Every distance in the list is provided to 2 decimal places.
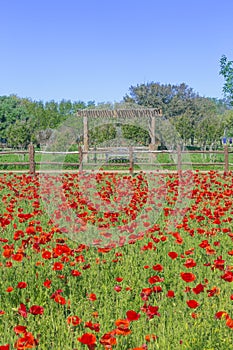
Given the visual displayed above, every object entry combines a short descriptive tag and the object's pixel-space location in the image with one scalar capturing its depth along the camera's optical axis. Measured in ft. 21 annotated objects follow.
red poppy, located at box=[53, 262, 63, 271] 12.06
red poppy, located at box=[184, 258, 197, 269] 11.39
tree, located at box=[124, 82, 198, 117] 196.38
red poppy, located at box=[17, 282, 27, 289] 10.60
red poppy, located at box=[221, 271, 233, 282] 10.59
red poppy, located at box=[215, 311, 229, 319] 9.04
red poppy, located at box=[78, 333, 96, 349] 7.04
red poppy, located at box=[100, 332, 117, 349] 7.53
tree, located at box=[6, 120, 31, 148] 135.03
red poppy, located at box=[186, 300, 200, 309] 8.98
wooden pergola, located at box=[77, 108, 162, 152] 82.02
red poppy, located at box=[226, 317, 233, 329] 8.46
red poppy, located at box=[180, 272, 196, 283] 9.97
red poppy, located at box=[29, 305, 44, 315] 9.01
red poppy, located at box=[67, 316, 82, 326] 8.36
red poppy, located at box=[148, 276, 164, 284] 10.55
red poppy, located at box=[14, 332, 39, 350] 7.31
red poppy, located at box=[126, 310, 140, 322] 8.12
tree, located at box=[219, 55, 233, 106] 76.48
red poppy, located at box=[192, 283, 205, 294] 9.66
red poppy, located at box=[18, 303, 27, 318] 9.21
